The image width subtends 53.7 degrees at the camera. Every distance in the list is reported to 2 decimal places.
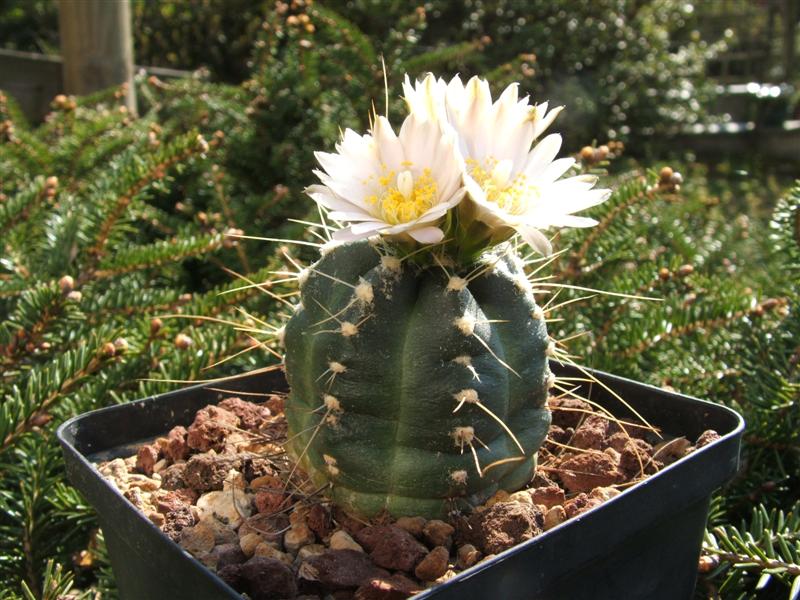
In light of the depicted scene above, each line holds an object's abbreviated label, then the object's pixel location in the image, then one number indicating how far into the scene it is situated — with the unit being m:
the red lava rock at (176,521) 0.14
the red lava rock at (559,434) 0.18
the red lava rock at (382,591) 0.12
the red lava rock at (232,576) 0.12
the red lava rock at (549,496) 0.15
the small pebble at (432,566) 0.13
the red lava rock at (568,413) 0.18
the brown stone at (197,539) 0.14
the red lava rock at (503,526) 0.13
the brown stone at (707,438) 0.16
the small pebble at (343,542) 0.14
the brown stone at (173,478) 0.16
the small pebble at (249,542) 0.14
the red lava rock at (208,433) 0.17
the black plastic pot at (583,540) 0.12
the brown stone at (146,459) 0.17
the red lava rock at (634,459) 0.16
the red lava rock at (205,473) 0.16
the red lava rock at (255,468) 0.16
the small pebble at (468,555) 0.13
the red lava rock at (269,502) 0.15
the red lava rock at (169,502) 0.15
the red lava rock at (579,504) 0.14
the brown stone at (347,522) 0.14
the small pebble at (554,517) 0.14
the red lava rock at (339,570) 0.13
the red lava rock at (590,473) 0.15
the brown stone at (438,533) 0.14
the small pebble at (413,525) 0.14
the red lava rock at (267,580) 0.12
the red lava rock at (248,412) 0.18
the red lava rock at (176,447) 0.17
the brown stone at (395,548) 0.13
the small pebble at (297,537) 0.14
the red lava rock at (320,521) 0.14
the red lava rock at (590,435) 0.17
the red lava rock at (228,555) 0.13
